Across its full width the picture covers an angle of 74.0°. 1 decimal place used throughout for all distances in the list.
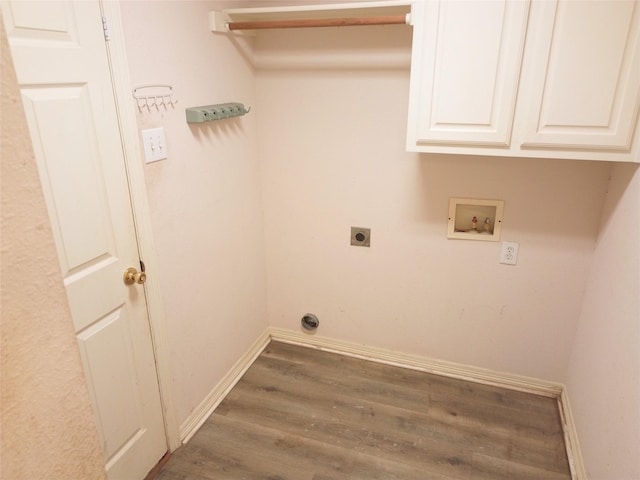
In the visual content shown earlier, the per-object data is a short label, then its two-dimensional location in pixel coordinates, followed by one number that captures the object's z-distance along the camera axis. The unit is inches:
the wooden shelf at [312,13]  74.0
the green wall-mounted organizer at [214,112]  72.0
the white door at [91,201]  47.3
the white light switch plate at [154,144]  63.8
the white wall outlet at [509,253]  86.4
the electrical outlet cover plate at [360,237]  96.4
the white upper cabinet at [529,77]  59.7
